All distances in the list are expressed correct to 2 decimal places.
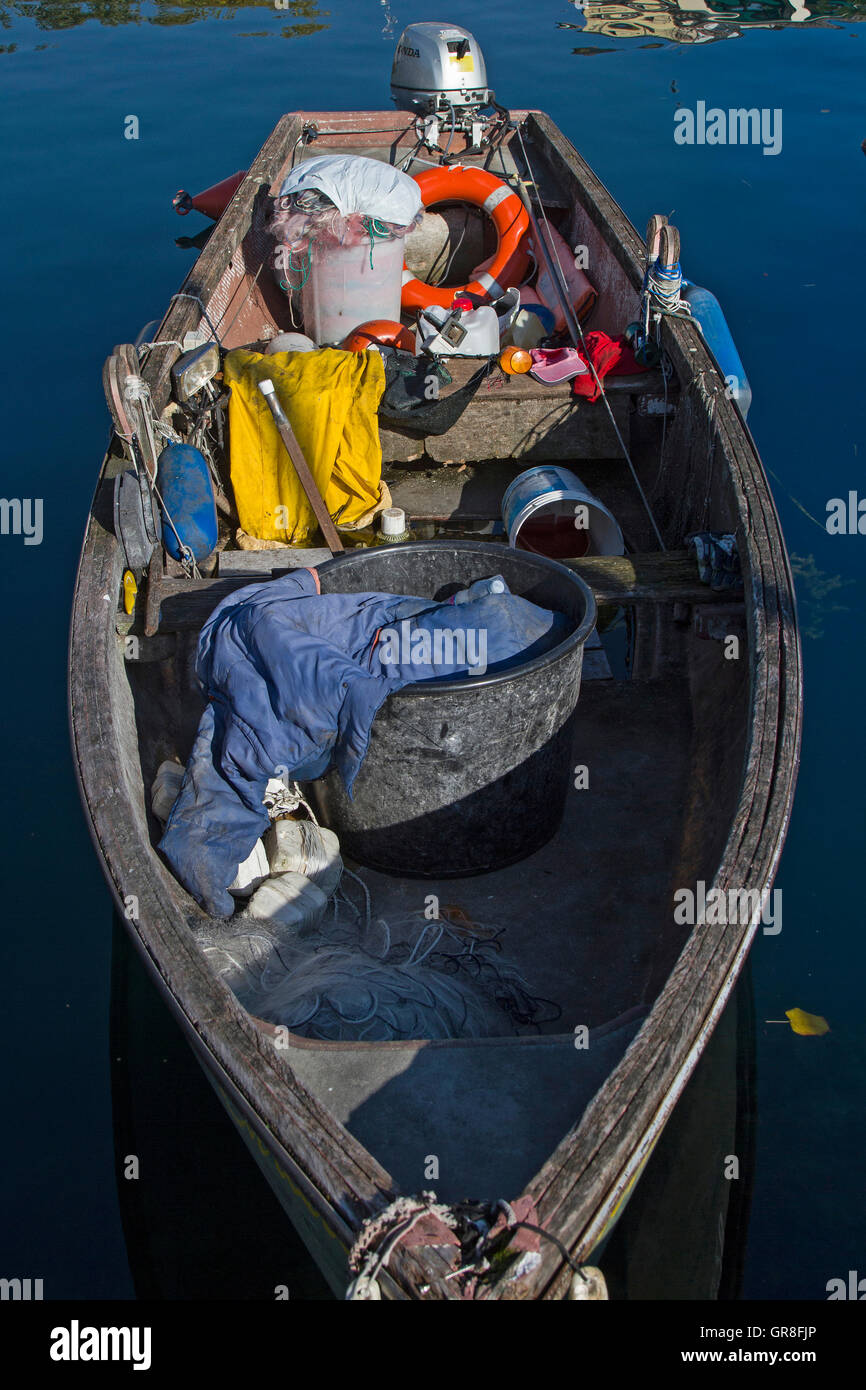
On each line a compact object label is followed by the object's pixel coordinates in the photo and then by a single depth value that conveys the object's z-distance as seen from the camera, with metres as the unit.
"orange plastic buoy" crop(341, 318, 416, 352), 6.49
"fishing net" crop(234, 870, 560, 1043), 3.15
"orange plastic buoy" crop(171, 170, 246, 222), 9.87
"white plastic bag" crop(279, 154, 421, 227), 6.27
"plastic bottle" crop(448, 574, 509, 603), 3.63
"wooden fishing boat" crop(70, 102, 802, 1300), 2.42
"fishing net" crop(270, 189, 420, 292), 6.29
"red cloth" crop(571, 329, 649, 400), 5.79
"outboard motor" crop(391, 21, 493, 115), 8.79
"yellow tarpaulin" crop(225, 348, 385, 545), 5.21
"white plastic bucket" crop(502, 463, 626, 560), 5.05
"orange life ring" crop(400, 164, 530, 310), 7.54
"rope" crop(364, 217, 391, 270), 6.28
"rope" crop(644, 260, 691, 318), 5.77
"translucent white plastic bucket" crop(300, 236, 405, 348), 6.45
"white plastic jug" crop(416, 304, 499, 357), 6.14
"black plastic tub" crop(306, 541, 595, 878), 3.35
